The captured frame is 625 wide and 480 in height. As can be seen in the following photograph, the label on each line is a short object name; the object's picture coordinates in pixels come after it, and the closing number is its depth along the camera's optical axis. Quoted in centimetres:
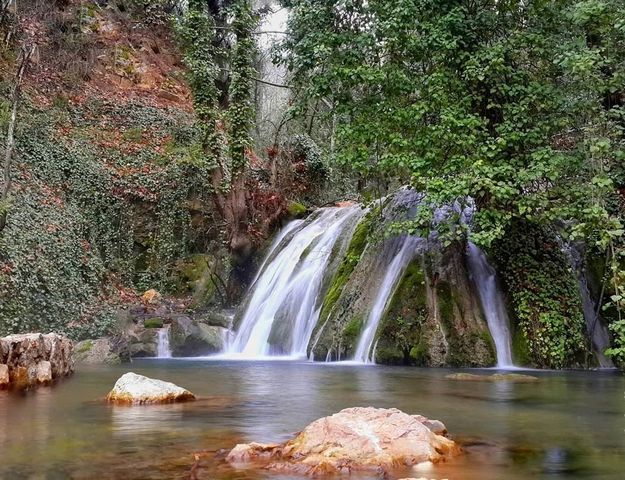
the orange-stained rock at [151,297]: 1830
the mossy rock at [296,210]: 2031
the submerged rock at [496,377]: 975
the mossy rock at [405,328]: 1244
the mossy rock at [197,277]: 1911
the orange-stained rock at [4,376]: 885
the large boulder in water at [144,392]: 751
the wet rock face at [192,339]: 1505
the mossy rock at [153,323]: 1547
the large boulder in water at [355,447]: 449
